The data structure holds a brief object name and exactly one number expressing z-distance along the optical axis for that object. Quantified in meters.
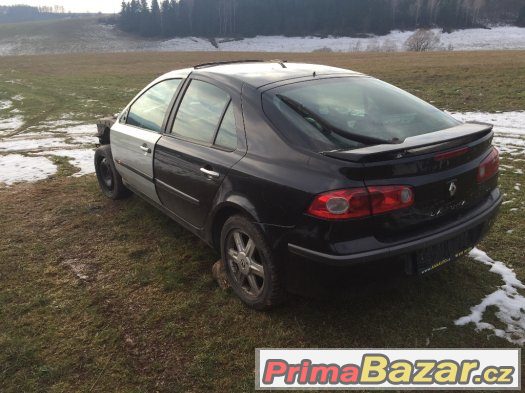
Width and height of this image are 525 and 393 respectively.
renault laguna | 2.36
